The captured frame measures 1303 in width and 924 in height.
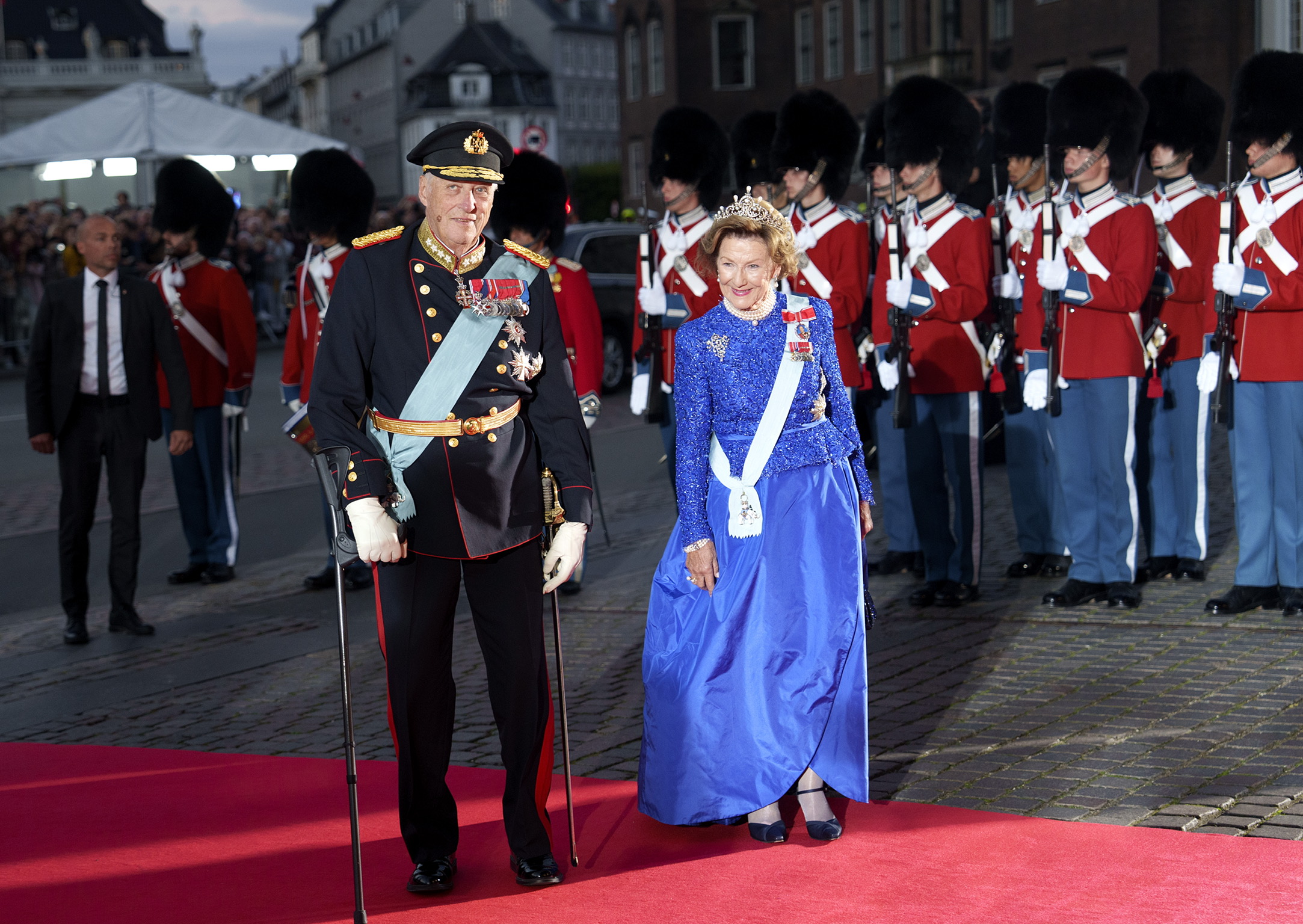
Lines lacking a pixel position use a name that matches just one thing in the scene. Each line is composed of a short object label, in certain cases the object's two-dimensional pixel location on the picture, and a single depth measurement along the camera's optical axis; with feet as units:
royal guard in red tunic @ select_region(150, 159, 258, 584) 29.60
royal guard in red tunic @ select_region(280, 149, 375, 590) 26.76
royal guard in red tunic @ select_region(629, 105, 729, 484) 26.76
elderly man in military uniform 13.74
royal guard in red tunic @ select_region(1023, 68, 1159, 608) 24.09
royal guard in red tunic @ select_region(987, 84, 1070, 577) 26.55
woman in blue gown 15.20
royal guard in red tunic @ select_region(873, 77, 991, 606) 24.86
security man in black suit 25.23
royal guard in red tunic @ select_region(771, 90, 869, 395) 26.30
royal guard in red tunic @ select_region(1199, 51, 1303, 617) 22.99
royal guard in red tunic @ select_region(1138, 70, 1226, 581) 26.43
